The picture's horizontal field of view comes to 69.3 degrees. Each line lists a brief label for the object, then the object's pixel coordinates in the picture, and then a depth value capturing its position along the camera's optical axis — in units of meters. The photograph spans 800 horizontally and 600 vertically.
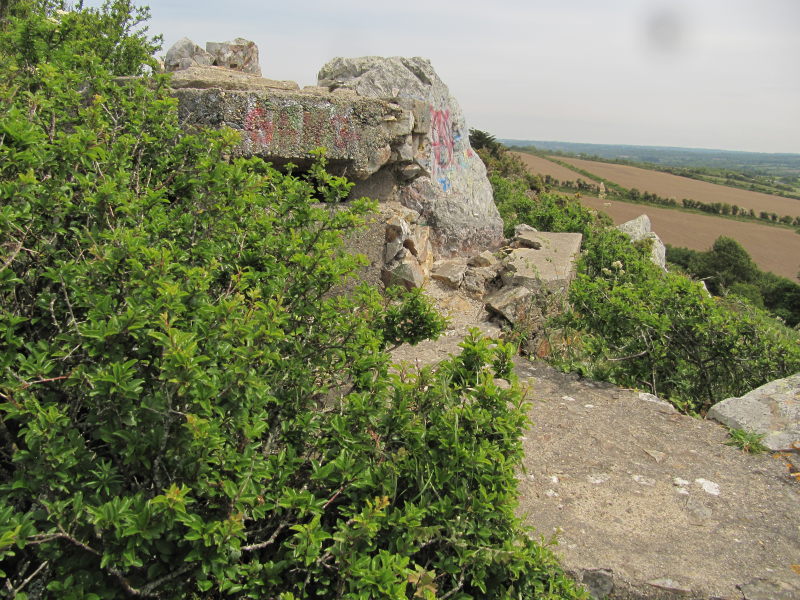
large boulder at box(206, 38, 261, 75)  8.62
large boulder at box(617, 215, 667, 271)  12.65
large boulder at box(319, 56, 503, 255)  6.57
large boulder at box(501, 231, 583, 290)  6.52
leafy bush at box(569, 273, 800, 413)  4.86
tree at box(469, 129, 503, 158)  20.98
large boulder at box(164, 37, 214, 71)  8.33
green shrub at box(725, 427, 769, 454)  3.84
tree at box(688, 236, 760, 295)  23.95
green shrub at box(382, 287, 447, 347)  2.82
